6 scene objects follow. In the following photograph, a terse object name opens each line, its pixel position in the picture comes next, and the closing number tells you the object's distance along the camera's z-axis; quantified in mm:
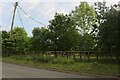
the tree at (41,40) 17715
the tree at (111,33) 10166
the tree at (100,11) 13818
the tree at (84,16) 18955
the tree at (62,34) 17112
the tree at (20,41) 18648
